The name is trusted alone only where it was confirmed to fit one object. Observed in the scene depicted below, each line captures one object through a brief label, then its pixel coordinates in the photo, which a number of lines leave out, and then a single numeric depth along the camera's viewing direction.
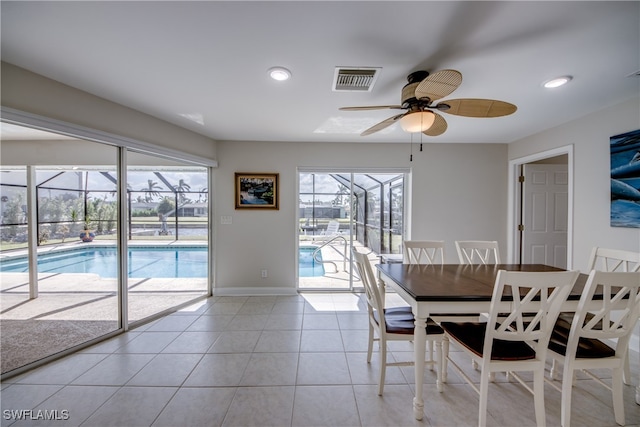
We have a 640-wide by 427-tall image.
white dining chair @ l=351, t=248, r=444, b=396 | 1.69
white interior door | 3.62
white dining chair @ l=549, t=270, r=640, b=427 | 1.33
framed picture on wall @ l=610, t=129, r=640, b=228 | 2.21
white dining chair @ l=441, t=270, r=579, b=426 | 1.27
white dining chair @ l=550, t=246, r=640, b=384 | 1.79
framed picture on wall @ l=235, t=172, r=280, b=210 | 3.75
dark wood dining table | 1.51
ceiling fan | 1.51
